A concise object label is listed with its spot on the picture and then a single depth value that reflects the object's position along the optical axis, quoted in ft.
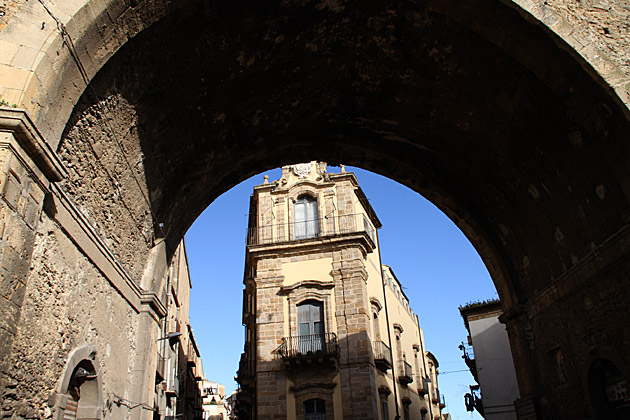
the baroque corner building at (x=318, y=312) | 61.36
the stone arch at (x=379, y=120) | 17.33
